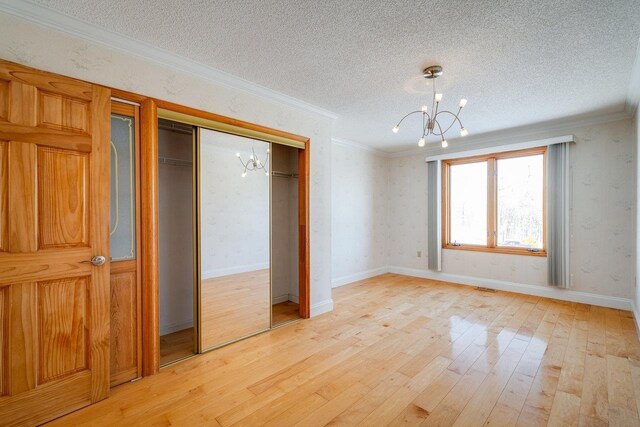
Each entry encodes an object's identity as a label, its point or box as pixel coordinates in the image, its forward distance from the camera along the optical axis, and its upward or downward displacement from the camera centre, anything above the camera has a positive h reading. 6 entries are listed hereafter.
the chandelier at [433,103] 2.60 +1.29
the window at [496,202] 4.60 +0.15
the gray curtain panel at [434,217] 5.47 -0.11
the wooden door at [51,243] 1.69 -0.18
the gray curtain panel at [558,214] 4.17 -0.05
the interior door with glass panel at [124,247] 2.18 -0.25
